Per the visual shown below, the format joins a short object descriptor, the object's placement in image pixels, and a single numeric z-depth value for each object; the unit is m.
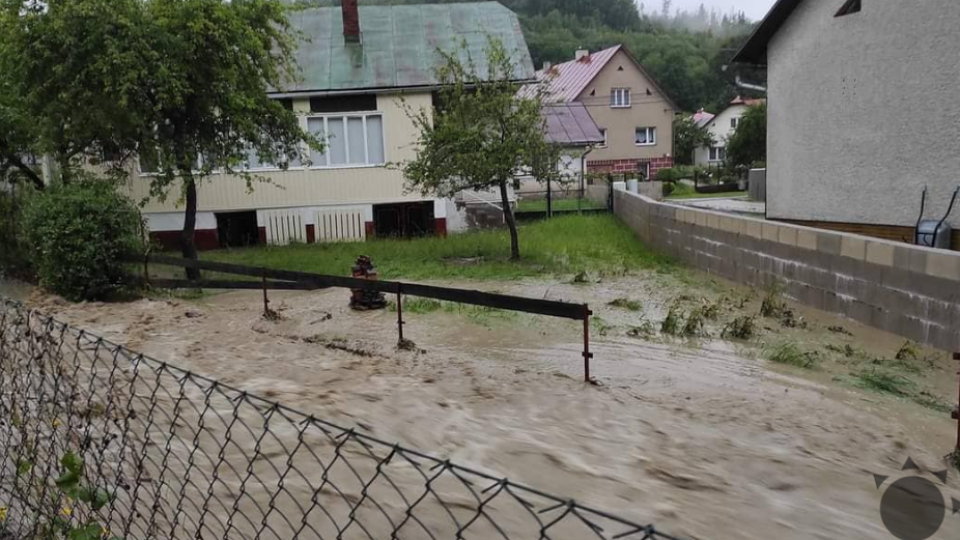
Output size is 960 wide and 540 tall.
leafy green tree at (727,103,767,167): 39.28
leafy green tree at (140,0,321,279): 12.54
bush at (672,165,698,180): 42.81
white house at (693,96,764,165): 58.69
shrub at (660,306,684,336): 9.11
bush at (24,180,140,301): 11.14
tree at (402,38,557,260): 15.16
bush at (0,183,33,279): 13.25
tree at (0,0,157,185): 11.91
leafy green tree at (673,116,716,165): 56.03
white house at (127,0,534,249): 19.77
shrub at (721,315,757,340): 8.79
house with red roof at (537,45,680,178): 46.47
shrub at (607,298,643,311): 10.73
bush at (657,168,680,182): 41.22
